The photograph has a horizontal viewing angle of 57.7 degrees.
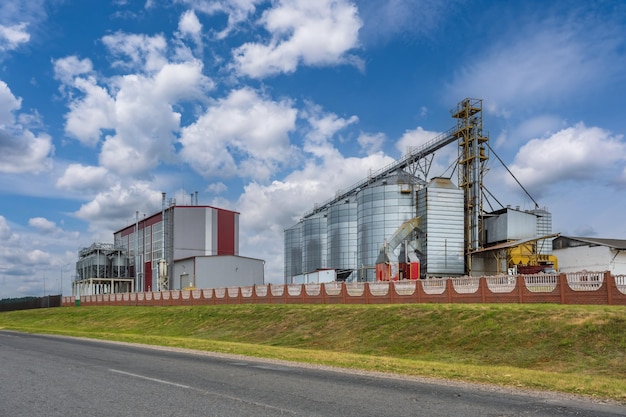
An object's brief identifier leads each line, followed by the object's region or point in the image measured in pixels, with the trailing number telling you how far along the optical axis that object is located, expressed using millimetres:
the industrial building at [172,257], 74875
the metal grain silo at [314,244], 89000
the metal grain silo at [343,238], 81062
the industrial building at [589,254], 56312
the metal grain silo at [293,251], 101938
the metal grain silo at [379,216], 68125
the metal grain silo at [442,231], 64125
